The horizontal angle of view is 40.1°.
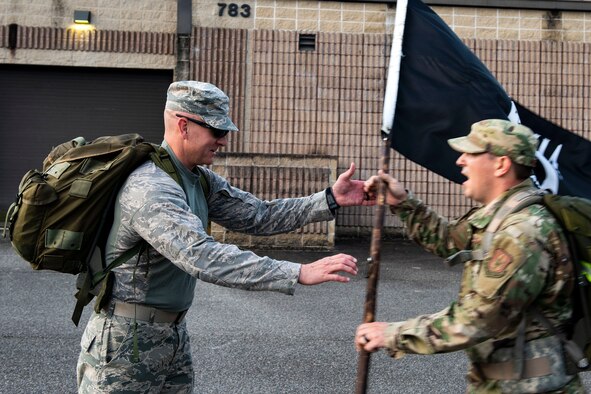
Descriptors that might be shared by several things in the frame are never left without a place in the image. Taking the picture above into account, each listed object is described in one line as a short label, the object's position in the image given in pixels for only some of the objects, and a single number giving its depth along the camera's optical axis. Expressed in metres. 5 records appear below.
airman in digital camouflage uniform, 3.11
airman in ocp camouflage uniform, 2.80
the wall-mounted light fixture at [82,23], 13.77
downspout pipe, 13.84
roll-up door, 14.61
